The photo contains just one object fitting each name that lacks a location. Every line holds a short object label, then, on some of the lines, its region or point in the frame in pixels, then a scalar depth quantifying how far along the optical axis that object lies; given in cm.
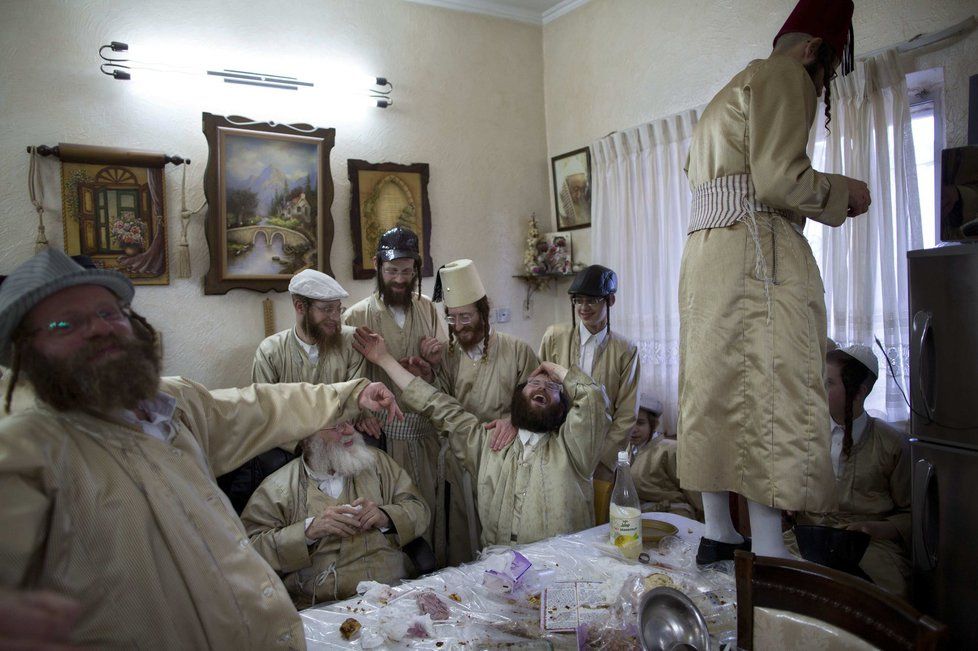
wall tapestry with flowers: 368
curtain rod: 288
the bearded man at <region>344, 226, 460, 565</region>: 342
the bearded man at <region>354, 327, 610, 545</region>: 266
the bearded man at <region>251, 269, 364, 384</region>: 332
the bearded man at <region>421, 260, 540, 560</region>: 333
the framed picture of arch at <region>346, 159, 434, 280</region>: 457
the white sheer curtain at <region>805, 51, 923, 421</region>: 314
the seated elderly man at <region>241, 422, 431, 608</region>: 258
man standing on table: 174
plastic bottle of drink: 204
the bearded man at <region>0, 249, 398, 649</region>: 129
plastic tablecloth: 162
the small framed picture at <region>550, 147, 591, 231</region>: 512
